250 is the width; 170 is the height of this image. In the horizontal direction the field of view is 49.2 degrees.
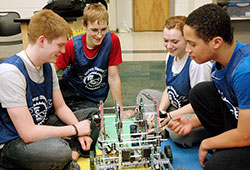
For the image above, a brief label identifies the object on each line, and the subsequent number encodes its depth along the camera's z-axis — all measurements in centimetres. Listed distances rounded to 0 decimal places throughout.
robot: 110
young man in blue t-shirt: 112
